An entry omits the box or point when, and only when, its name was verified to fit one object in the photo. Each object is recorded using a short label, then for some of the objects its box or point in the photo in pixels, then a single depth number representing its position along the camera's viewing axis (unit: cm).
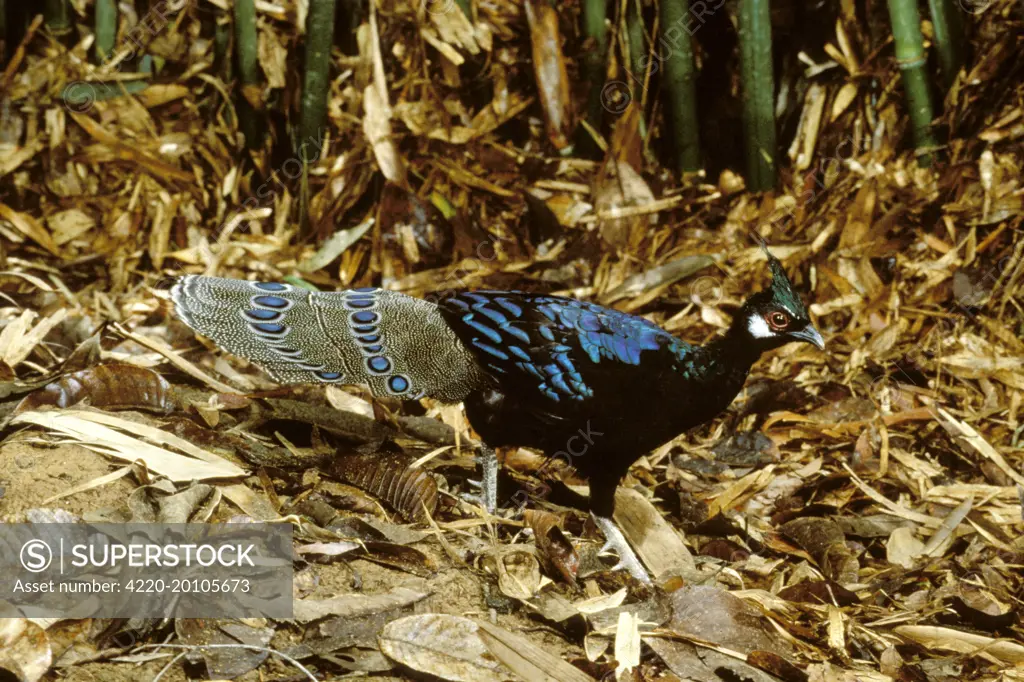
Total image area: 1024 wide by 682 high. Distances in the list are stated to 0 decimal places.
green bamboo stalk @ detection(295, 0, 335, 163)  877
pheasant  630
